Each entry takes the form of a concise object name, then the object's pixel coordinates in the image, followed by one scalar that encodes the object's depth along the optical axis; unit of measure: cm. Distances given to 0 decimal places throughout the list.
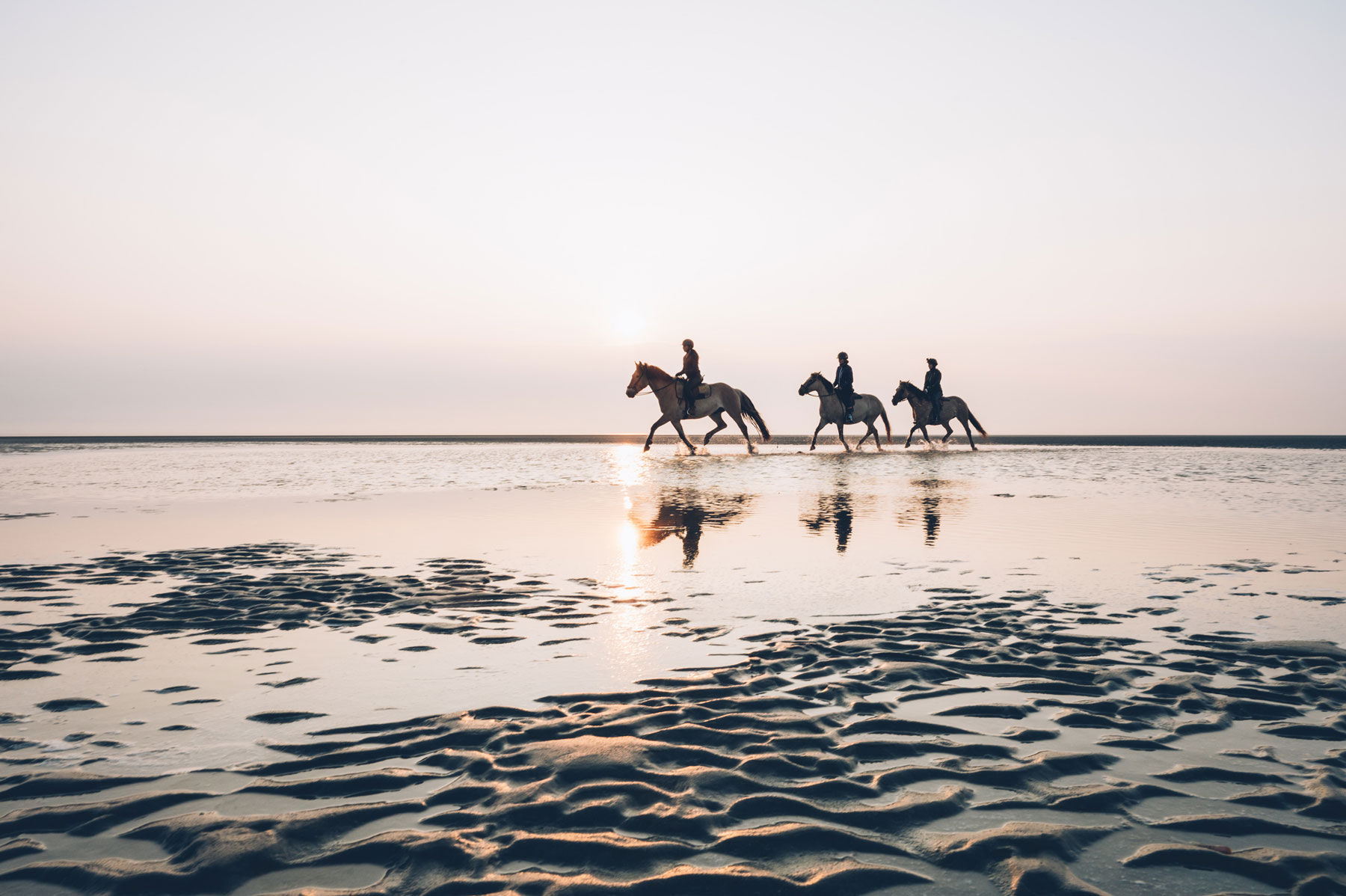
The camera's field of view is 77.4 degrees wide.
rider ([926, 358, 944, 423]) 3297
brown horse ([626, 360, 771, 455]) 2877
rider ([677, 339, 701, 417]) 2845
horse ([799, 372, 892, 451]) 3072
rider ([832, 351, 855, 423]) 3030
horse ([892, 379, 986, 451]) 3350
